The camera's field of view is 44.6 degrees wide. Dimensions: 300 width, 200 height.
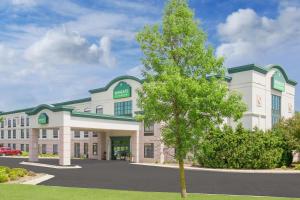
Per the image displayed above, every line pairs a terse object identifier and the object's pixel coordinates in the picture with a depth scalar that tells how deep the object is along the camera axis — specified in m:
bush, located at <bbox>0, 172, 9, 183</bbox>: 23.18
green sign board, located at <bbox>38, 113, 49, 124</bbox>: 42.06
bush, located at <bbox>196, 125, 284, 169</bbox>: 35.50
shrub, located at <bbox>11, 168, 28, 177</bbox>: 25.83
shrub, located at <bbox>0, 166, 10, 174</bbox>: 25.63
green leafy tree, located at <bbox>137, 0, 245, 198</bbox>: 14.23
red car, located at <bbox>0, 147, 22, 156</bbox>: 67.75
